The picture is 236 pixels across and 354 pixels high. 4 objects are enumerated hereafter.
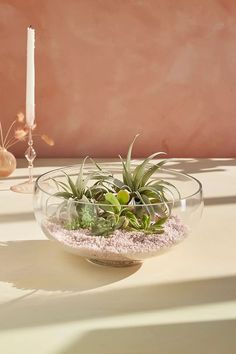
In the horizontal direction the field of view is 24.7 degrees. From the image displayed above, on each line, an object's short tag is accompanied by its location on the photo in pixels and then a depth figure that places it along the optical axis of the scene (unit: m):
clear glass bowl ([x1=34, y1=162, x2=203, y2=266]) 0.75
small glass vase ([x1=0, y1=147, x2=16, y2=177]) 1.33
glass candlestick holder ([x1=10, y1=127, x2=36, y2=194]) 1.22
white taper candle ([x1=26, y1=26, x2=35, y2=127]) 1.20
